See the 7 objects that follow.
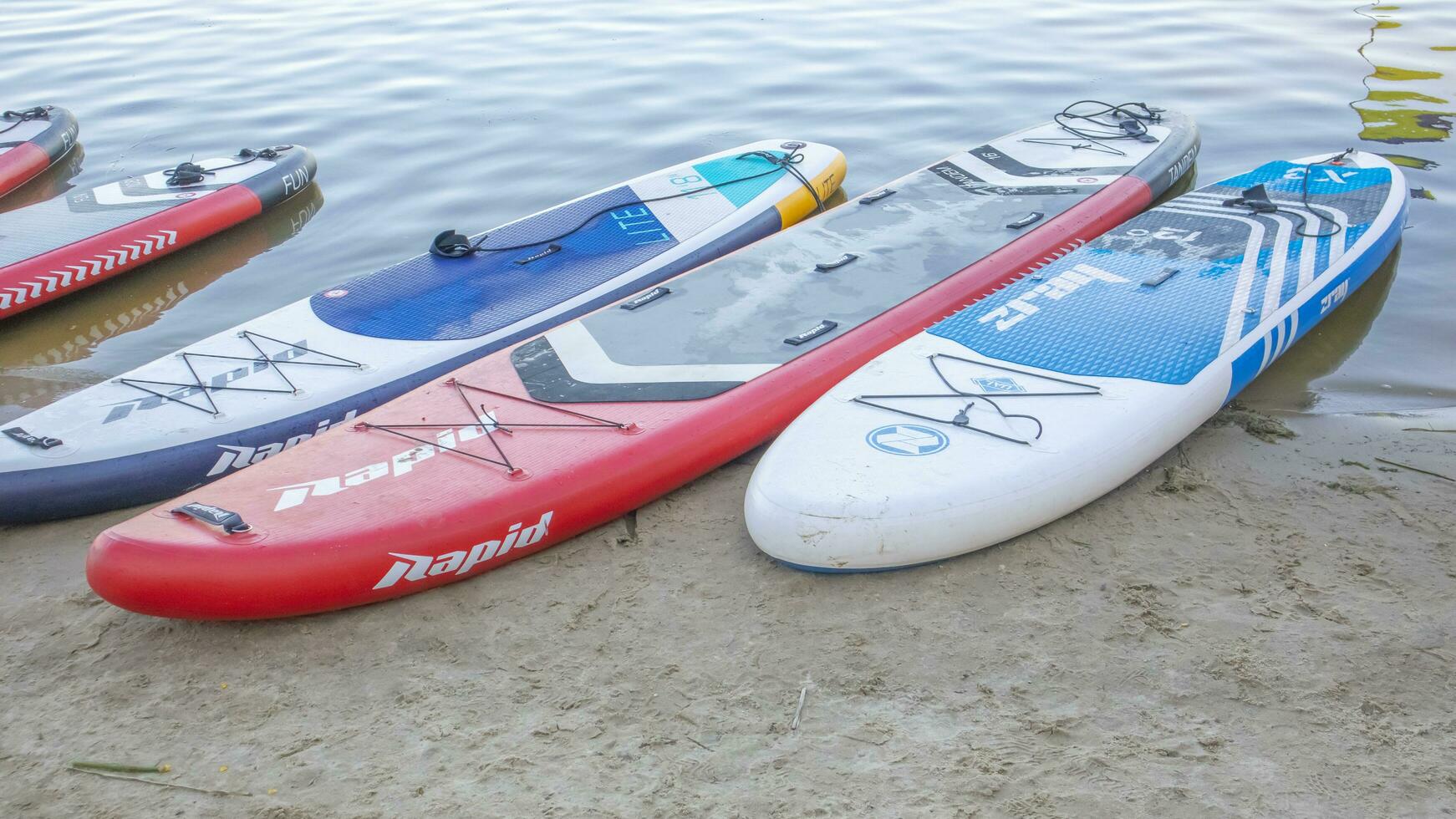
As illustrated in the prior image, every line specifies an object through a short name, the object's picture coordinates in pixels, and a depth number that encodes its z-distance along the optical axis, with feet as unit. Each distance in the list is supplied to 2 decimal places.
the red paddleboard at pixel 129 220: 20.59
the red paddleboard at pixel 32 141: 27.35
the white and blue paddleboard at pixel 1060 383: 12.19
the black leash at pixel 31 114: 29.50
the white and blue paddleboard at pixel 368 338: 14.56
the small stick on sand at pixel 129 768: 10.27
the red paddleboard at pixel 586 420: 11.98
